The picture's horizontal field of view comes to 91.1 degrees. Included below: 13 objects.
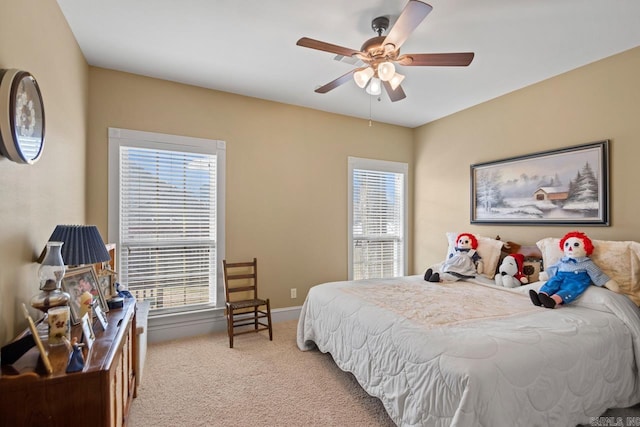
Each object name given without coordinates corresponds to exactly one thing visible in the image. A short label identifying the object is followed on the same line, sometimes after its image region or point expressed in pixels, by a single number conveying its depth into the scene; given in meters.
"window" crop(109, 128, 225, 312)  3.18
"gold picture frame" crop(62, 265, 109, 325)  1.60
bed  1.51
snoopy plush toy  3.09
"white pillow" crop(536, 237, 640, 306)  2.37
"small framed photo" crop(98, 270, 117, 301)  2.12
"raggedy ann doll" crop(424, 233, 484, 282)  3.44
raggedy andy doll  2.40
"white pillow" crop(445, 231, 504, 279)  3.42
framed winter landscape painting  2.88
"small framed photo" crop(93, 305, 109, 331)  1.63
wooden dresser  1.11
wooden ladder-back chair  3.40
